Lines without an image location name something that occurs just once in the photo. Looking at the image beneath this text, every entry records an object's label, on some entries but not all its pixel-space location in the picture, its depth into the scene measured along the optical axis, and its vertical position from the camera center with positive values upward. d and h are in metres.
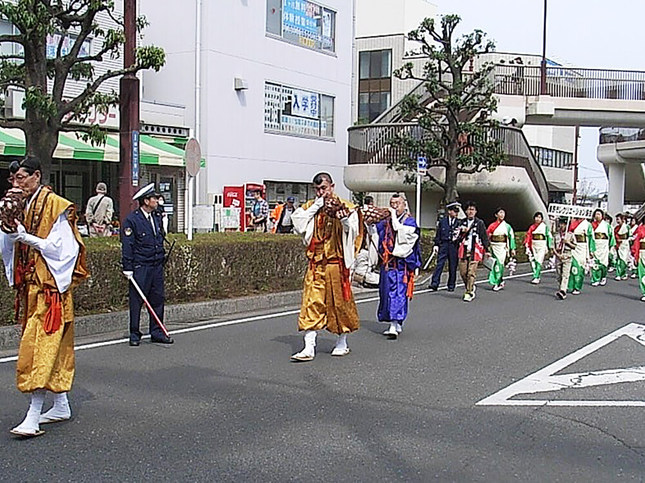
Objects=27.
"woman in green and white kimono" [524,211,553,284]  17.39 -0.71
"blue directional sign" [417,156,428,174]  19.02 +0.96
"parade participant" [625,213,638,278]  19.14 -0.72
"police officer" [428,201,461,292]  15.85 -0.75
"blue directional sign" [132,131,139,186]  12.13 +0.65
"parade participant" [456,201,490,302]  14.61 -0.68
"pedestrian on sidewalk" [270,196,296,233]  21.33 -0.41
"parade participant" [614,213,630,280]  19.66 -0.92
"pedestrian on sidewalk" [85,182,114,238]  16.03 -0.24
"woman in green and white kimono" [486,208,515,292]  16.17 -0.74
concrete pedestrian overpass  23.67 +2.85
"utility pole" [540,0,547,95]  25.22 +4.01
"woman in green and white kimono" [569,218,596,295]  15.59 -0.80
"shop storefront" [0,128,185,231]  18.19 +0.92
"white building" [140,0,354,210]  24.83 +3.86
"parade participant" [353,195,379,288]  9.03 -0.42
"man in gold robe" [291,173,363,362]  8.28 -0.56
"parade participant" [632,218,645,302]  14.94 -0.78
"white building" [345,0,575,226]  23.81 +3.13
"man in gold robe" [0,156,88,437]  5.54 -0.59
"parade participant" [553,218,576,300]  14.78 -0.83
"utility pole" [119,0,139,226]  11.95 +1.11
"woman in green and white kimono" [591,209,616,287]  17.72 -0.78
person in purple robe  9.73 -0.66
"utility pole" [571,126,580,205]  54.75 +3.07
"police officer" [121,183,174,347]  9.26 -0.63
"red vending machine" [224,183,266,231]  23.20 +0.13
